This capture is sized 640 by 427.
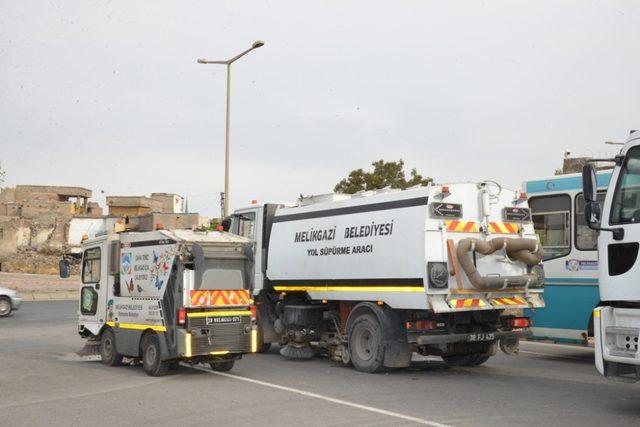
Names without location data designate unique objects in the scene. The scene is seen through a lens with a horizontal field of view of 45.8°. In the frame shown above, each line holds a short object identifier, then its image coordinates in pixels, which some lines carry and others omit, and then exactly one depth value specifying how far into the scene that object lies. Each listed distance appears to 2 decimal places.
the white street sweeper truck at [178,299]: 11.80
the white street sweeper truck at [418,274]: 11.55
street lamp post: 26.34
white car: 24.92
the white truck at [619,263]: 8.08
